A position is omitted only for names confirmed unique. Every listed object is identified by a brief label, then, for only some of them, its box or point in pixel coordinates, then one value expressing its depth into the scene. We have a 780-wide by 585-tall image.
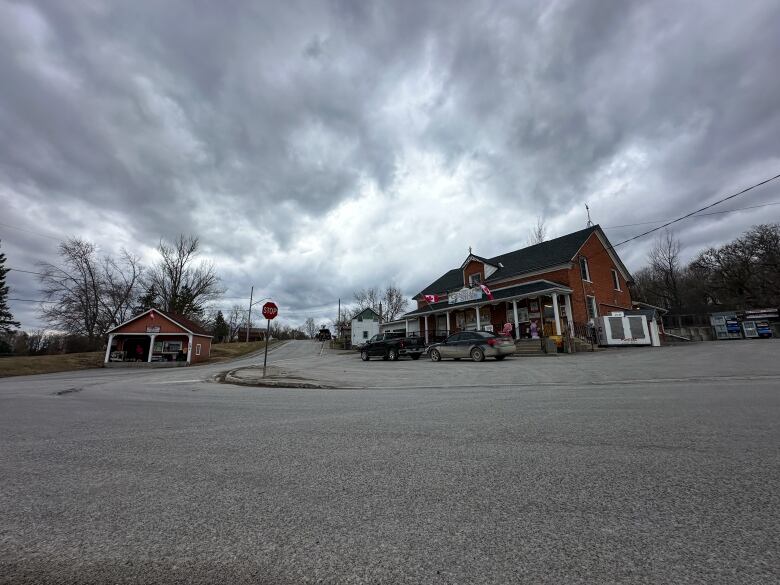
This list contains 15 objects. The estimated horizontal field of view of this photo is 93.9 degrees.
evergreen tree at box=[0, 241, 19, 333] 42.06
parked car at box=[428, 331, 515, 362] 18.86
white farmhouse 51.44
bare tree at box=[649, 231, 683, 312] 48.62
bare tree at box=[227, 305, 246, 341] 83.62
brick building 24.88
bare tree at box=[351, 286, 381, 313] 75.75
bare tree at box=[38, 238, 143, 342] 38.12
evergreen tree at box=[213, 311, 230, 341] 80.94
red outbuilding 33.47
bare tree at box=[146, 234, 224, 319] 46.62
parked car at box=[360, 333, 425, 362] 24.62
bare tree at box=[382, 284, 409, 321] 71.88
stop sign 14.17
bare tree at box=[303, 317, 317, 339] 122.00
